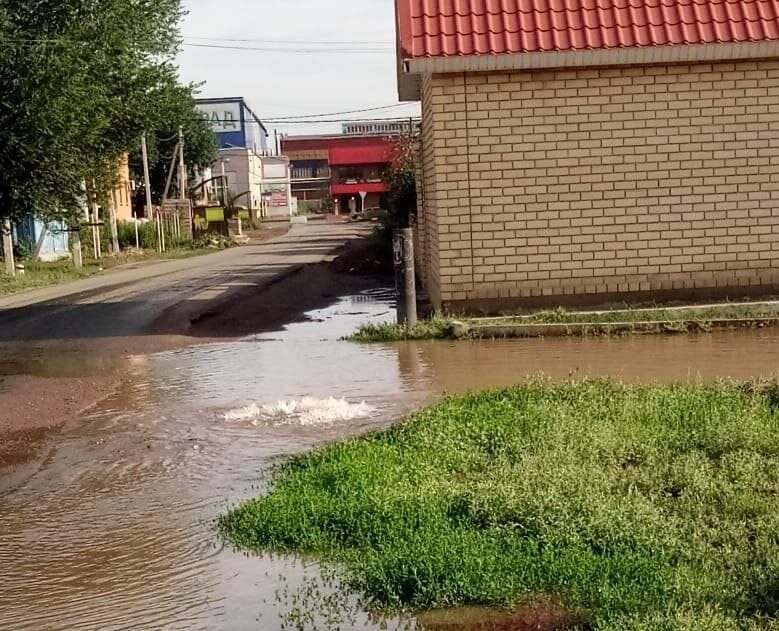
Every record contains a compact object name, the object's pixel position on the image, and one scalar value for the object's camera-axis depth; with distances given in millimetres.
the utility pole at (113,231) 45031
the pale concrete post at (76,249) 37125
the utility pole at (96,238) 42969
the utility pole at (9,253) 33188
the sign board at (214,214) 61909
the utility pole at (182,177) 65925
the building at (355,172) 105250
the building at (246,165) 109188
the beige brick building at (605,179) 14023
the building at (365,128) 146575
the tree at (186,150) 67688
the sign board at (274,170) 128500
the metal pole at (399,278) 14141
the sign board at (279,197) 124312
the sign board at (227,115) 112312
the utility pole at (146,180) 52162
